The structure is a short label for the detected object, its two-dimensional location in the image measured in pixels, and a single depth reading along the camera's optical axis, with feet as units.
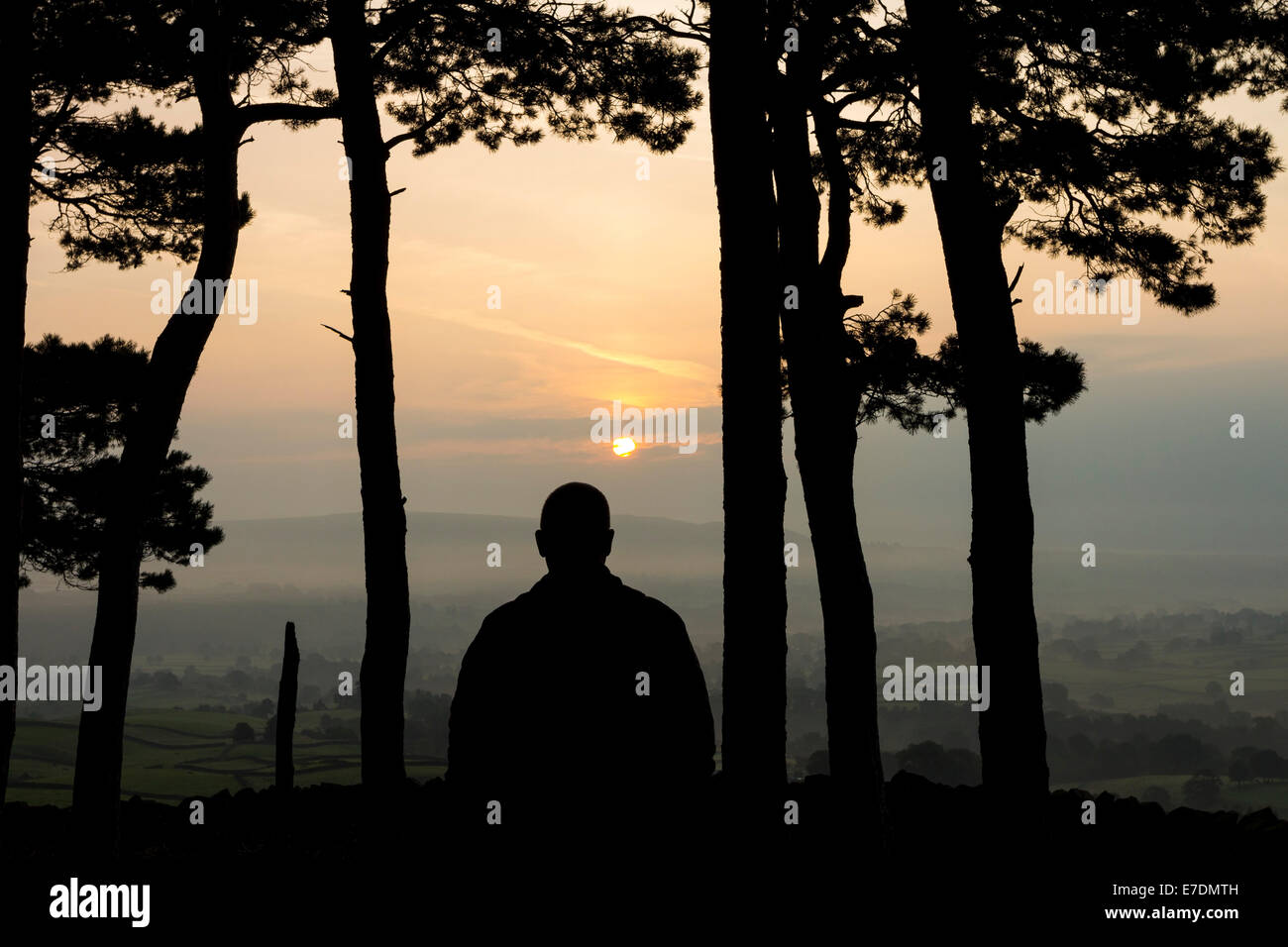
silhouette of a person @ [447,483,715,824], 10.24
